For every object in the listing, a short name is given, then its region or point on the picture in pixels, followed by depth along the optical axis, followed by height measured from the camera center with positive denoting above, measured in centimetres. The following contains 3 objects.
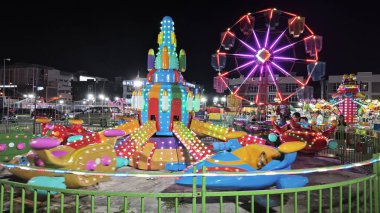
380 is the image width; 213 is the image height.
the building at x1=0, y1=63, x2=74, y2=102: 7069 +561
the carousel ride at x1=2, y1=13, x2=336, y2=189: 631 -92
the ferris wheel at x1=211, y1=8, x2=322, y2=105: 2019 +358
